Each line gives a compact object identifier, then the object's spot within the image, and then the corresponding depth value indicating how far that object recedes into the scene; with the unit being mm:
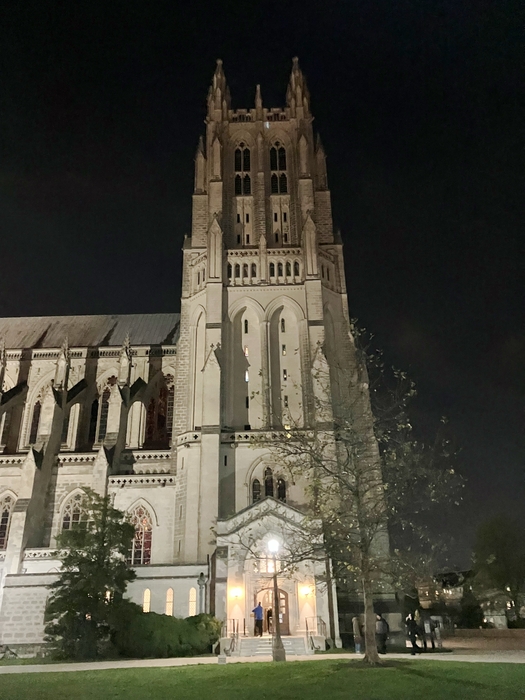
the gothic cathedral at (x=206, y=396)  35438
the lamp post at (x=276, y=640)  23031
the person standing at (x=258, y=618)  30312
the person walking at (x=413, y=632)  24953
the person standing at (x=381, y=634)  26297
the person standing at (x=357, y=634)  27730
